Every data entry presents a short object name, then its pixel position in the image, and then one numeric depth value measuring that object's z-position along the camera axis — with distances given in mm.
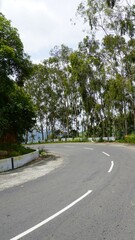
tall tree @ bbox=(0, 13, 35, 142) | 13916
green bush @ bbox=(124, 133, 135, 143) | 24665
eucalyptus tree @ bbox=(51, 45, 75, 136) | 37247
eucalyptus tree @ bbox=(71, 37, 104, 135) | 30113
